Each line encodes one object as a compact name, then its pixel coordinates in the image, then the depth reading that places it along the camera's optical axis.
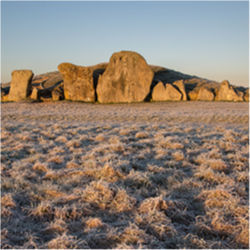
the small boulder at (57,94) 26.70
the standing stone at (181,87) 26.19
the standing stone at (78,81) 26.08
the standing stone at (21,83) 27.61
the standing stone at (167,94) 25.98
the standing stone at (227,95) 26.81
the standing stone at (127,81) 25.61
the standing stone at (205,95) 26.75
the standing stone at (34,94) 27.09
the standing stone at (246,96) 27.02
